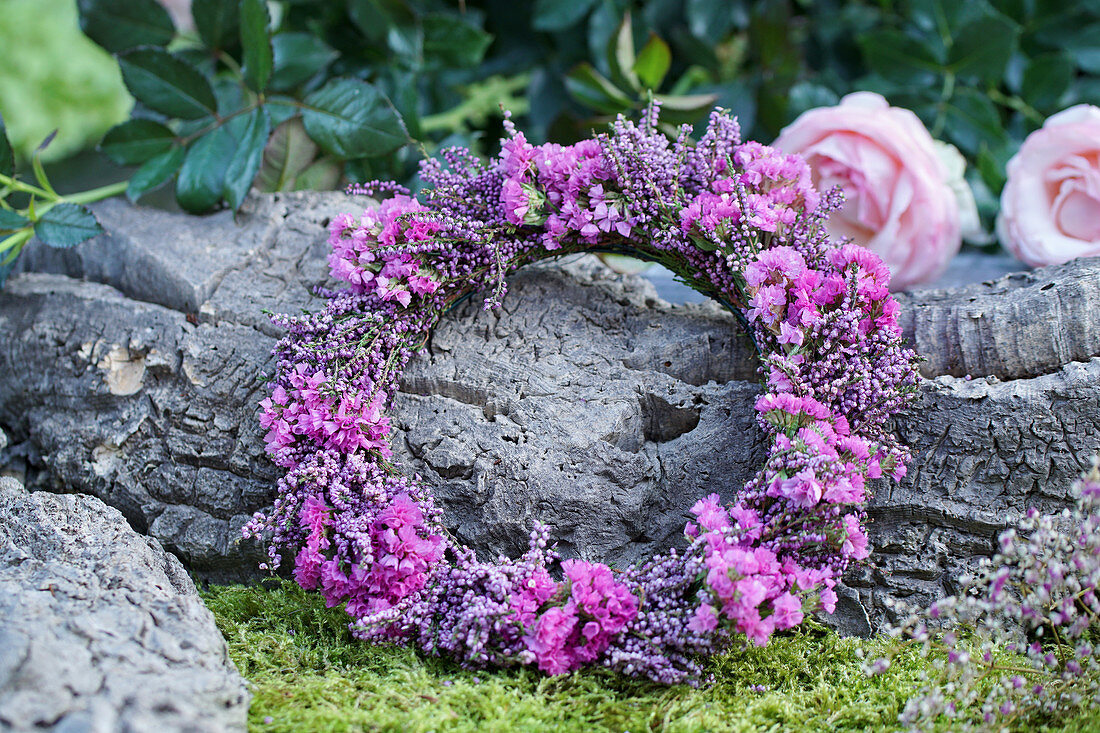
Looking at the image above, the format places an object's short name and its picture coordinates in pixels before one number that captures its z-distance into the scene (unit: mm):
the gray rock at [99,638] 1234
